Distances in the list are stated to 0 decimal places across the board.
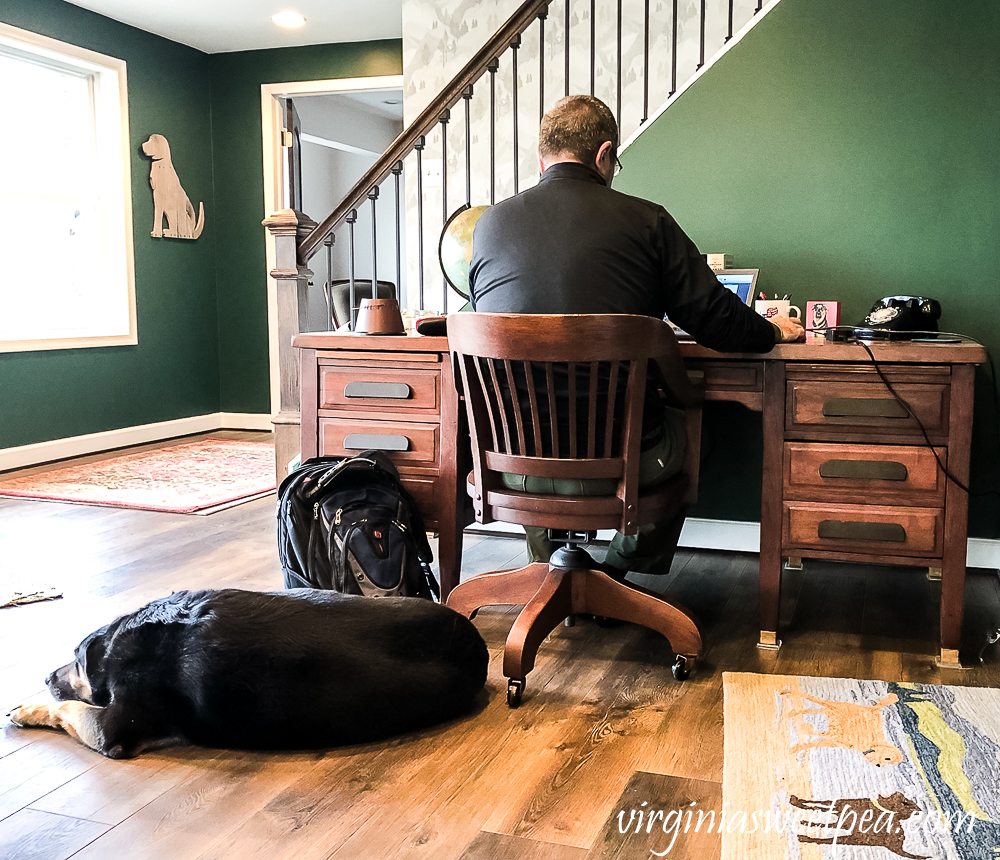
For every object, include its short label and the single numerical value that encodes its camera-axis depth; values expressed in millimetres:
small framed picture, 3025
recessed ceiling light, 5697
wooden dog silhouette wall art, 6105
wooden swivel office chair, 1961
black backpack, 2441
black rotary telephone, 2516
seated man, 2111
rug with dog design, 1466
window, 5309
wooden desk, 2221
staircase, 3145
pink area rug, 4234
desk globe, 2957
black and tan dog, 1678
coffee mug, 2883
